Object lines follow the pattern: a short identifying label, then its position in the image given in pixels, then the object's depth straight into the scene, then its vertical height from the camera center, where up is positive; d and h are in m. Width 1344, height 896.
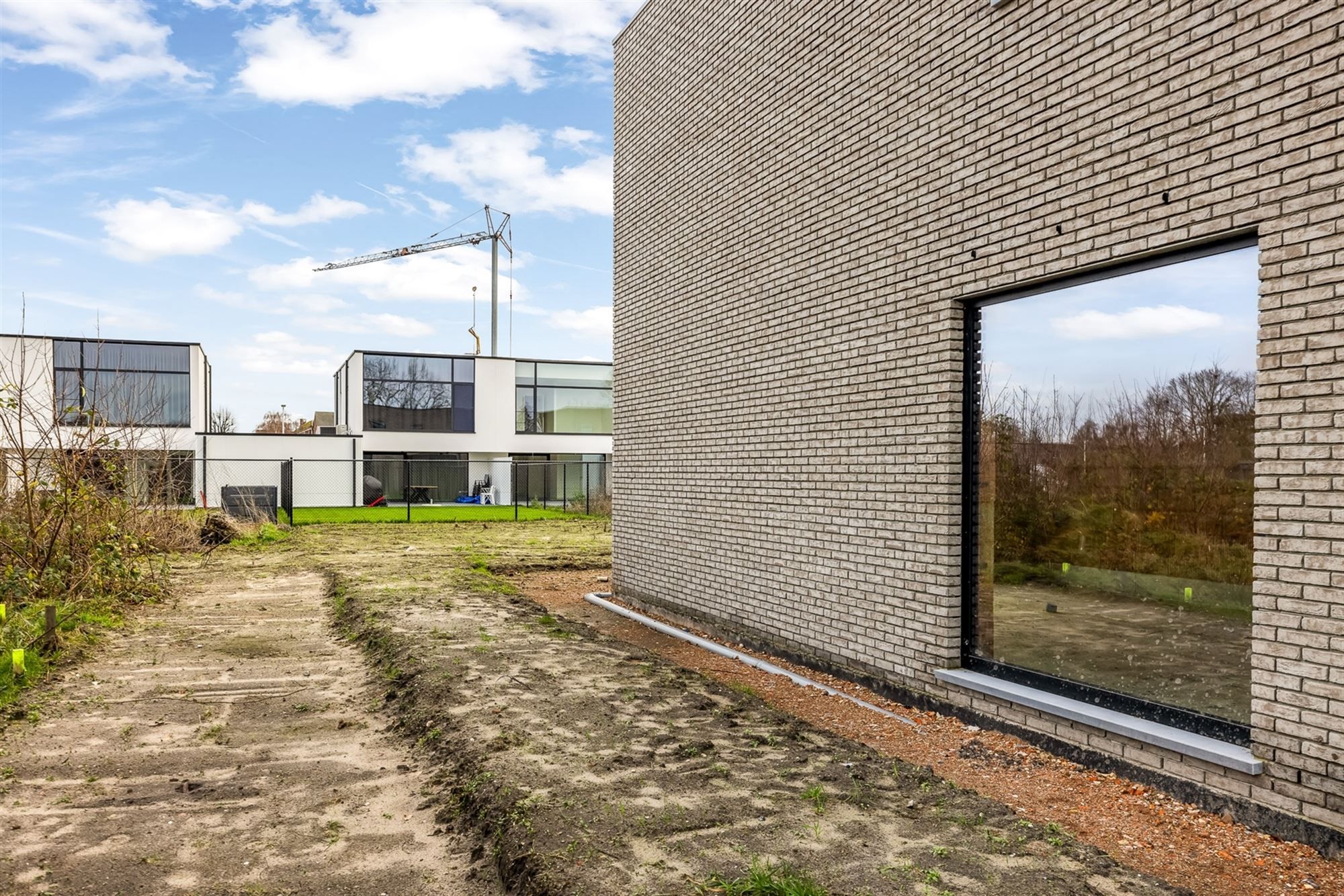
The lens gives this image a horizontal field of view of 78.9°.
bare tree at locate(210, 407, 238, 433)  42.10 +1.19
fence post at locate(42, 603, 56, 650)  6.93 -1.60
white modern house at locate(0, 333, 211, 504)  27.41 +2.43
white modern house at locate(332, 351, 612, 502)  32.06 +1.33
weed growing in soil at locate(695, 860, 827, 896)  2.95 -1.62
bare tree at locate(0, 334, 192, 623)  8.37 -0.78
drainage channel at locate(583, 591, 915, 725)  6.24 -1.90
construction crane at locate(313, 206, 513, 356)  67.94 +17.35
